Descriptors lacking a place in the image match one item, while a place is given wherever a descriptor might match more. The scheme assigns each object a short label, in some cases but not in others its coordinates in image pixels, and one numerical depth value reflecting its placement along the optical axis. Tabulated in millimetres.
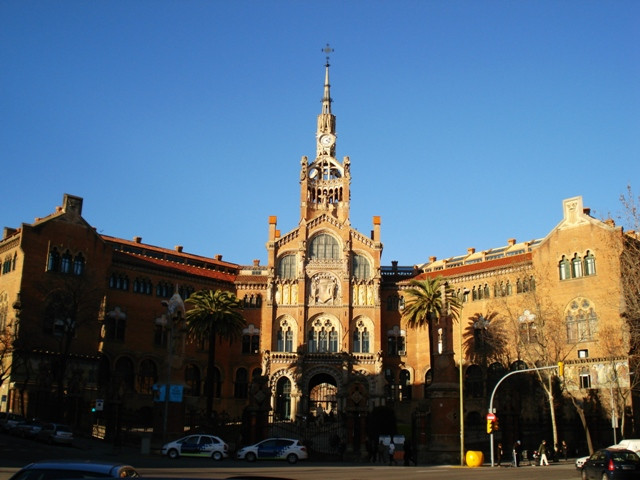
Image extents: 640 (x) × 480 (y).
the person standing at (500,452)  43900
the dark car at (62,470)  12359
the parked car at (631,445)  37844
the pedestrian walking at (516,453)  41572
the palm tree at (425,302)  65812
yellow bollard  39875
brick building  54719
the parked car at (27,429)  43406
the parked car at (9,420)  45062
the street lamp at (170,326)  43375
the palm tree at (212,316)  63906
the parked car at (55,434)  42156
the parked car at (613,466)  26969
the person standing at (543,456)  43625
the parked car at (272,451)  40531
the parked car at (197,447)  39781
